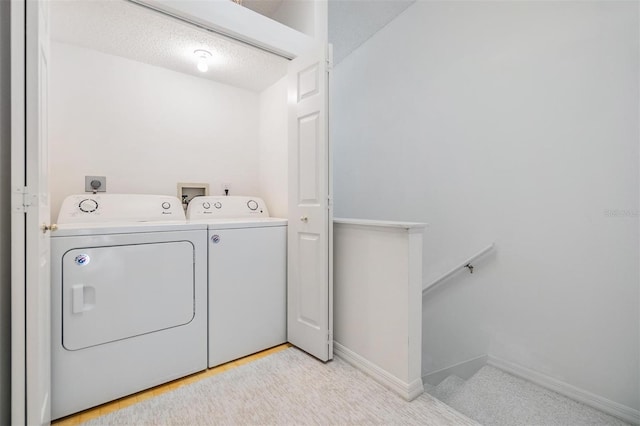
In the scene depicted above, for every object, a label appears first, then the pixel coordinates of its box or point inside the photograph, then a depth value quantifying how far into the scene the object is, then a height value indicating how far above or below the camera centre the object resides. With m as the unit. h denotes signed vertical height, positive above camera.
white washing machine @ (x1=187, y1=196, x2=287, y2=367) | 1.93 -0.54
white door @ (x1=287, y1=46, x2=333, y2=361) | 1.96 +0.01
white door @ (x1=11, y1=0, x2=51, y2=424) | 1.03 -0.01
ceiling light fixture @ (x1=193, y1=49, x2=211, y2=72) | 2.24 +1.20
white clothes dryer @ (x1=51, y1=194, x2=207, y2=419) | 1.47 -0.53
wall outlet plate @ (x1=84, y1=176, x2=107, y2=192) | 2.19 +0.21
